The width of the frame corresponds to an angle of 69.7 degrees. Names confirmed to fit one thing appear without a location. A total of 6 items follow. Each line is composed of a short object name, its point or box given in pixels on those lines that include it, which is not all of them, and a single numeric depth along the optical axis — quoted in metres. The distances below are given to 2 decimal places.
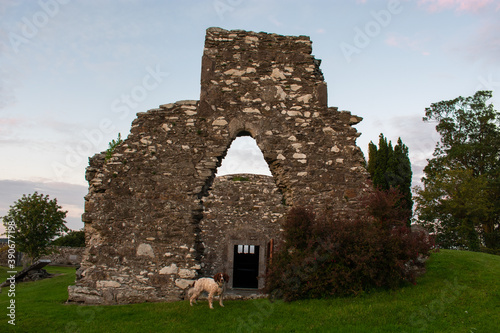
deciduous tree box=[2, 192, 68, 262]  18.00
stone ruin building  7.31
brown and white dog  6.98
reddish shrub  6.79
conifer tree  16.92
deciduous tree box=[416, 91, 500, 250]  23.94
